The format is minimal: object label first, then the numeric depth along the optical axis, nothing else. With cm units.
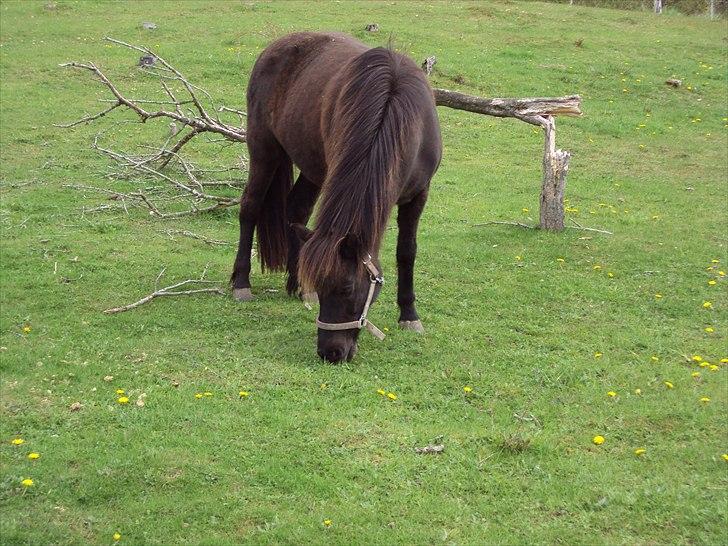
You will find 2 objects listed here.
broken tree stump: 963
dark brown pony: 540
